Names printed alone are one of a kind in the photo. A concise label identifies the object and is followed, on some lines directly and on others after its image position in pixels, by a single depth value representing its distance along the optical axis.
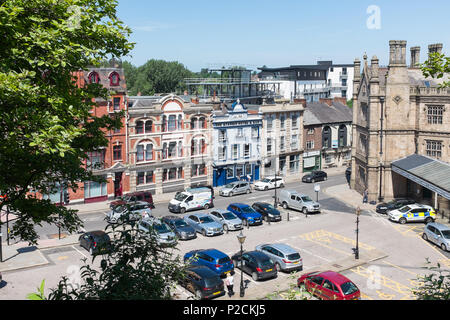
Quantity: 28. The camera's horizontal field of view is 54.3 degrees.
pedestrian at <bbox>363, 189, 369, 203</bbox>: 51.81
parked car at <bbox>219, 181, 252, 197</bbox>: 54.19
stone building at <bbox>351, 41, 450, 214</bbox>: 49.53
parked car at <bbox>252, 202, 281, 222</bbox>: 43.25
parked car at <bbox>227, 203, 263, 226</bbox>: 41.75
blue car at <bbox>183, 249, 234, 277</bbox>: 28.69
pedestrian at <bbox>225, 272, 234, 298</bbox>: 25.69
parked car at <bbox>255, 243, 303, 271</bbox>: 30.03
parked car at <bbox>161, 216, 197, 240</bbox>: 37.19
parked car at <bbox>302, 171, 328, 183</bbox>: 62.59
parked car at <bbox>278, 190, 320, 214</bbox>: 46.44
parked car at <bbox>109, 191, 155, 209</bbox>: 47.18
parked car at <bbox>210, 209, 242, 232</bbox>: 39.88
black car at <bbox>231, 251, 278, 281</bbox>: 28.59
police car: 43.12
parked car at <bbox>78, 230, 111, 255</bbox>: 34.19
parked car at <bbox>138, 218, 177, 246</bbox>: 34.88
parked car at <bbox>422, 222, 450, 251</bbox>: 35.22
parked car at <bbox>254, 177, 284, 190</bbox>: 57.47
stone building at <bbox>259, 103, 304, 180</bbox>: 63.78
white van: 46.41
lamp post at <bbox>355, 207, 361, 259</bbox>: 32.65
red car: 23.47
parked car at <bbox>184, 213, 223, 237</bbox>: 38.50
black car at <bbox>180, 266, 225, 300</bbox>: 25.05
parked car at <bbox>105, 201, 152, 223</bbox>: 40.15
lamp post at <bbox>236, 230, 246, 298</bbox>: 25.68
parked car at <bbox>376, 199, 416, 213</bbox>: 46.00
